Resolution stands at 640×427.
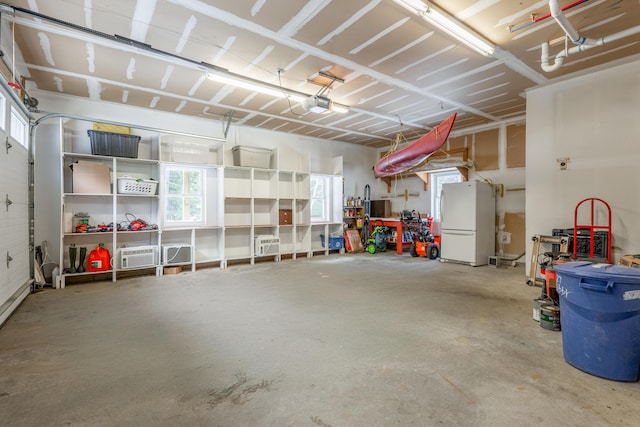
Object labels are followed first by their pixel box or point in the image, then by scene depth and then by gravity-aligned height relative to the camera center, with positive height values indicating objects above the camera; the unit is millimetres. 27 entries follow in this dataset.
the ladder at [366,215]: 8453 -142
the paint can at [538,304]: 2984 -950
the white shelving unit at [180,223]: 4883 +87
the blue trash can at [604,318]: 1902 -719
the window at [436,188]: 7973 +584
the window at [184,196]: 5926 +301
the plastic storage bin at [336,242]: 7785 -821
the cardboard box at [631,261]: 3121 -553
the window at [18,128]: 3600 +1077
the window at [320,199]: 8102 +304
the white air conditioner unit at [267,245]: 6488 -758
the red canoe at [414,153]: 5167 +1151
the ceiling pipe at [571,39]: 2776 +1787
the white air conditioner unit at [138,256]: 5000 -768
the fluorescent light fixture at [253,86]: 4160 +1842
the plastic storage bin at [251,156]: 6264 +1150
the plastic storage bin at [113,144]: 4797 +1102
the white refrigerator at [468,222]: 6121 -259
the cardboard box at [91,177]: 4715 +540
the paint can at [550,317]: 2809 -1017
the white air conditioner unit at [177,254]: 5414 -787
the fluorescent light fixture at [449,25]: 2727 +1842
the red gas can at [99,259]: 4781 -772
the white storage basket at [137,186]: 5000 +423
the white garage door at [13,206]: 3114 +61
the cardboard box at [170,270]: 5508 -1079
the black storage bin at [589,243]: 4047 -459
